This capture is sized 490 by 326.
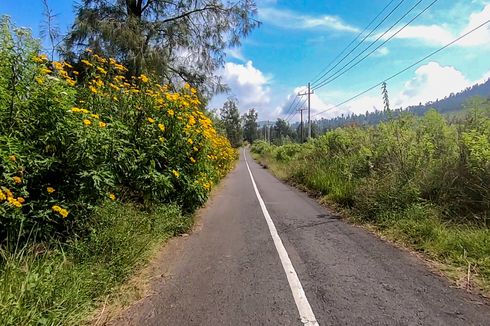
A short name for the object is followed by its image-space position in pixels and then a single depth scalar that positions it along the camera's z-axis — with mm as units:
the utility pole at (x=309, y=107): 42325
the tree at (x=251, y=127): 137750
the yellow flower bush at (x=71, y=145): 3879
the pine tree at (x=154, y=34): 12250
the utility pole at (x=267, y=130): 116938
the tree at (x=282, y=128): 141000
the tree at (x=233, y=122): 95750
